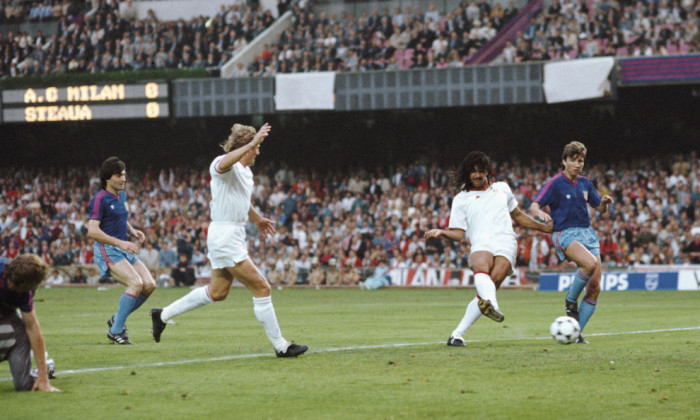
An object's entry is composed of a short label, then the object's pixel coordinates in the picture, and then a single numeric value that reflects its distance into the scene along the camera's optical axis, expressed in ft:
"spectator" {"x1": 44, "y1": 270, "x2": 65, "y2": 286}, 111.75
